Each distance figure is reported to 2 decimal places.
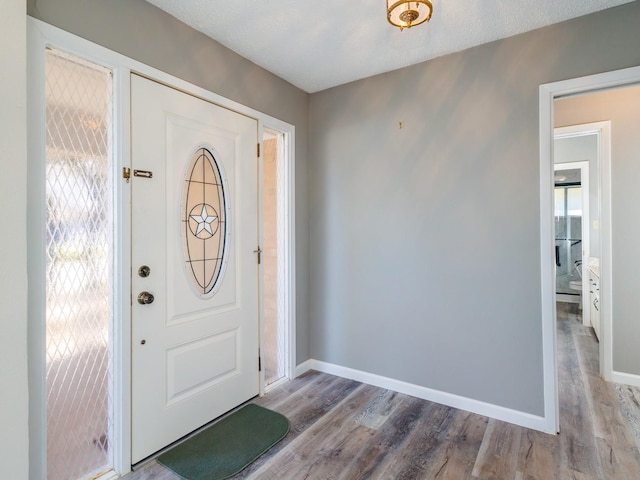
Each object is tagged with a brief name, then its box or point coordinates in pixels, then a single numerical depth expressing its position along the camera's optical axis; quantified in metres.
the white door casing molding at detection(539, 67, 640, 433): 2.14
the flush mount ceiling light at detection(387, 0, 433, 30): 1.48
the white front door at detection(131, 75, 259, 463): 1.91
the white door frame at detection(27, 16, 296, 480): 1.47
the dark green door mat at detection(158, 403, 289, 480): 1.86
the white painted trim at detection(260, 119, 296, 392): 3.01
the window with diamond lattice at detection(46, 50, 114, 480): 1.59
